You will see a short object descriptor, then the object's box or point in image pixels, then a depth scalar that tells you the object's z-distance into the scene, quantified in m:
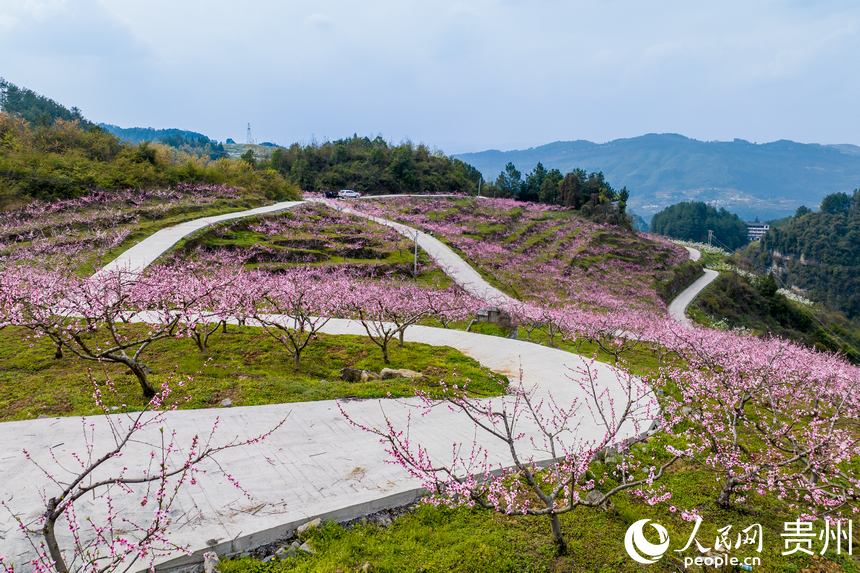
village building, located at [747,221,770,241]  196.00
